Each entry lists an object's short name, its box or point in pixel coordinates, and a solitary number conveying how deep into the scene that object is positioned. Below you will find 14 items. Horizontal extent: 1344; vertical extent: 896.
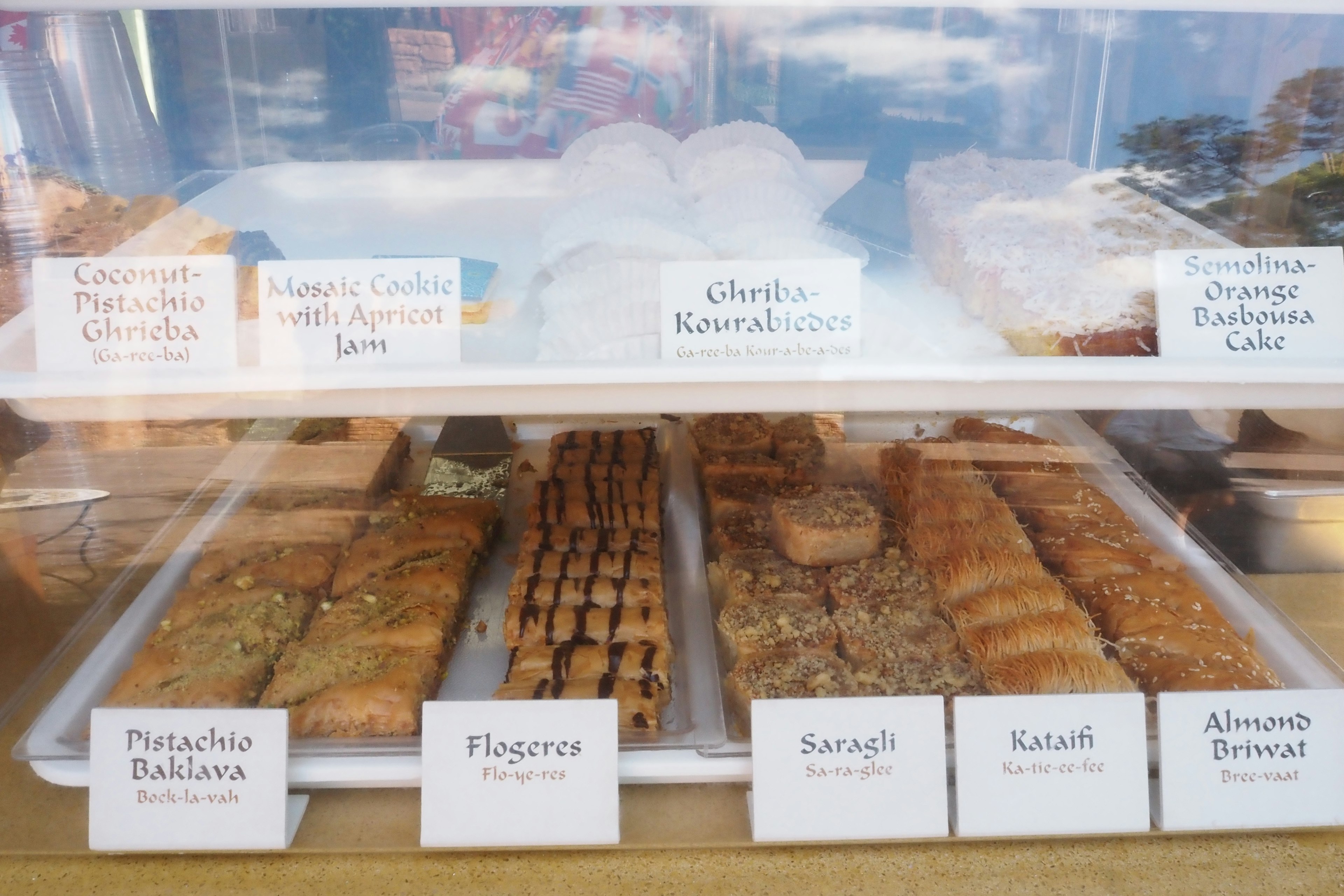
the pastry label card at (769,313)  0.96
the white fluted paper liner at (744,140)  1.23
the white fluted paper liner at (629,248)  1.05
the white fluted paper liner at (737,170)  1.23
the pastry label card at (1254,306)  0.97
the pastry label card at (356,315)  0.94
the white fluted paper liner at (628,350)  0.98
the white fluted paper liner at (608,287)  1.02
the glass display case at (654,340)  0.97
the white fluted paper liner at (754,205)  1.17
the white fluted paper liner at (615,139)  1.25
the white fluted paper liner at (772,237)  1.04
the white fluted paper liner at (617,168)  1.23
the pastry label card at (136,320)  0.93
